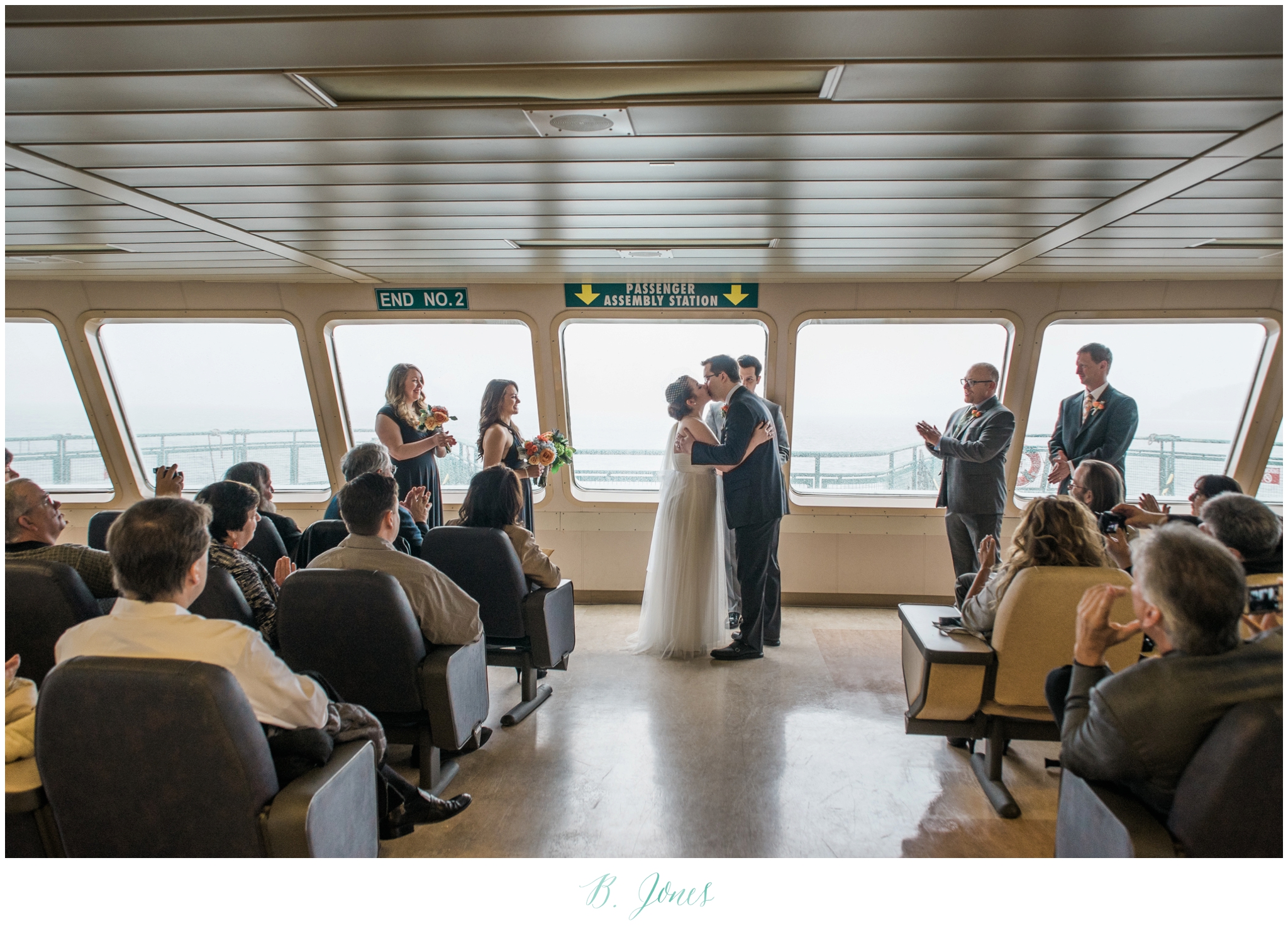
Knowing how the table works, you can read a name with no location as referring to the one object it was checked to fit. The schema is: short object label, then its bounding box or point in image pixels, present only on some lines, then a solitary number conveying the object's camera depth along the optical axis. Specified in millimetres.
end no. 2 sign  5617
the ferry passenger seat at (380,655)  2336
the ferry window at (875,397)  5625
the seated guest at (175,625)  1604
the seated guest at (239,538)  2492
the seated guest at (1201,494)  2979
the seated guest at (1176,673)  1435
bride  4477
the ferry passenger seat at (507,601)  3252
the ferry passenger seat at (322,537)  3102
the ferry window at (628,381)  5773
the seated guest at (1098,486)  3107
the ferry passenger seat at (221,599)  2340
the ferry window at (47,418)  5844
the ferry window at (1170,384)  5465
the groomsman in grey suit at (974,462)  4430
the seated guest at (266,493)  3412
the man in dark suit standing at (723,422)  5027
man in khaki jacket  2553
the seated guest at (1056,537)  2484
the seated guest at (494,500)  3363
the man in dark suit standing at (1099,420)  4527
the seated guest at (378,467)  3365
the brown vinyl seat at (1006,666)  2443
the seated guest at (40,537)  2555
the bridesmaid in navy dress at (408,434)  4738
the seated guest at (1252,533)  2174
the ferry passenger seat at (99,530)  3816
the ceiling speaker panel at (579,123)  1999
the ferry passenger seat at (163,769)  1425
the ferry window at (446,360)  5875
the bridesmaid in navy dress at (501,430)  4406
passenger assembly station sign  5414
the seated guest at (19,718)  1675
